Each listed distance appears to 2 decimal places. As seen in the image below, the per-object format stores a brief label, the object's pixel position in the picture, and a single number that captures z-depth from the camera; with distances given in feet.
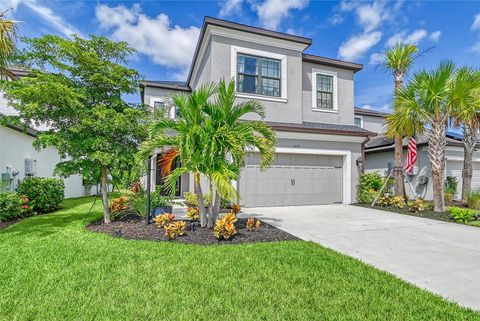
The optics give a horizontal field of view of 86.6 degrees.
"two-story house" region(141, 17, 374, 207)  35.88
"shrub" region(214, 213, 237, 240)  18.22
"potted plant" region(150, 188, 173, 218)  24.64
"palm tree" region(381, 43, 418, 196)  35.89
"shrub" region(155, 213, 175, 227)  20.47
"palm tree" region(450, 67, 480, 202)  28.55
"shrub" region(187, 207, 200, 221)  22.86
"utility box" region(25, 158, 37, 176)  37.24
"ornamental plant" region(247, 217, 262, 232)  21.01
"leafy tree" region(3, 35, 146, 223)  19.56
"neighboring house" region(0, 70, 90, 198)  31.65
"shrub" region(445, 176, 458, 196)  40.91
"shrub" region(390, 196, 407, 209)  33.40
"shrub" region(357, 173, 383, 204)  37.37
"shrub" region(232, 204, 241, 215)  22.42
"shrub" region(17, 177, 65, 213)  29.40
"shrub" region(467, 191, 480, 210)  34.36
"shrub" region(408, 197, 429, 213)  30.53
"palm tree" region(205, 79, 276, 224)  18.75
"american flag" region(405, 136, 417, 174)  35.22
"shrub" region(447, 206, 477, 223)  25.49
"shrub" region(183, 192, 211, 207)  31.12
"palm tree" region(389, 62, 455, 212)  29.35
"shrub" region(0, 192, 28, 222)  24.04
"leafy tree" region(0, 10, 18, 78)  19.26
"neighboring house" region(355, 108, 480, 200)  39.86
